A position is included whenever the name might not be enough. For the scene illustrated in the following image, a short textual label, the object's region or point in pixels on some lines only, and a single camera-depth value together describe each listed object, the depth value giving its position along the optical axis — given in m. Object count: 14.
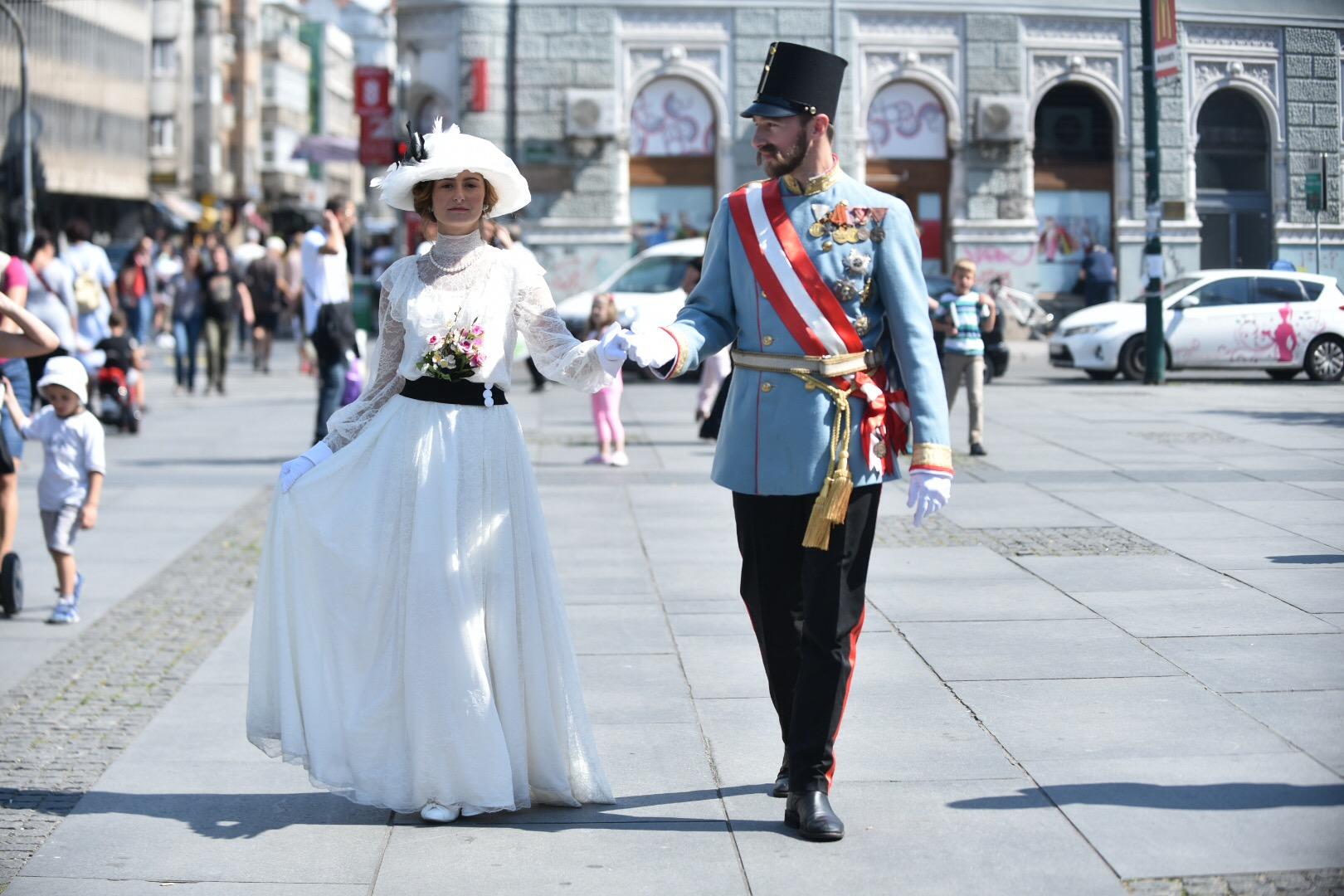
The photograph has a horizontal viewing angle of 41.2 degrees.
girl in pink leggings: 13.57
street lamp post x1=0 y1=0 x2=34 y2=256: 23.88
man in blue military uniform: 4.86
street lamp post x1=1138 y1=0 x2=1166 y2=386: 19.50
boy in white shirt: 8.32
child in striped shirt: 14.09
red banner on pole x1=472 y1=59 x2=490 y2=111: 27.78
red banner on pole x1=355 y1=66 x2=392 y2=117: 30.36
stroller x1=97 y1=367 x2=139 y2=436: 16.55
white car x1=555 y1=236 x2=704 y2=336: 23.14
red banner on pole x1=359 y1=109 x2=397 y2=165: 29.64
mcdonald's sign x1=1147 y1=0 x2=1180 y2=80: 17.81
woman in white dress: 5.00
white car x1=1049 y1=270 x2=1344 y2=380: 14.95
